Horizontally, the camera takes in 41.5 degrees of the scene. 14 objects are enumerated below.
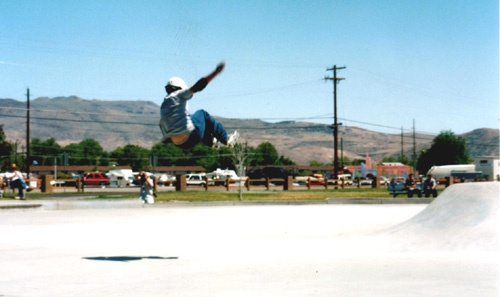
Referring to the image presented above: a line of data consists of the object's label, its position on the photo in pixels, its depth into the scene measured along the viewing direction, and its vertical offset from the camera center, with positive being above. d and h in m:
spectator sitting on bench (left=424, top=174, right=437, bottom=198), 35.50 -0.21
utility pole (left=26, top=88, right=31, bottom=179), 70.76 +2.64
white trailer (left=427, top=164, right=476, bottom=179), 98.07 +2.07
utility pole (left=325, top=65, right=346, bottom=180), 62.12 +6.39
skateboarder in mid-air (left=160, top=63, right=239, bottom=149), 9.16 +0.93
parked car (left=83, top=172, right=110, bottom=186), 74.88 +0.45
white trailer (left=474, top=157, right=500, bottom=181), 78.94 +1.98
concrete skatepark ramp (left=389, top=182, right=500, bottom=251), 11.32 -0.76
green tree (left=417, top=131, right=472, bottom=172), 140.50 +6.70
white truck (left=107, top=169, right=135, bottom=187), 77.19 +0.69
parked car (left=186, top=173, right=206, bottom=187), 76.54 +0.78
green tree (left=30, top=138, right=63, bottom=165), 187.48 +7.24
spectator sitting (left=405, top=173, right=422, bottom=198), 36.91 -0.28
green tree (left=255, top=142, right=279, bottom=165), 183.75 +7.97
